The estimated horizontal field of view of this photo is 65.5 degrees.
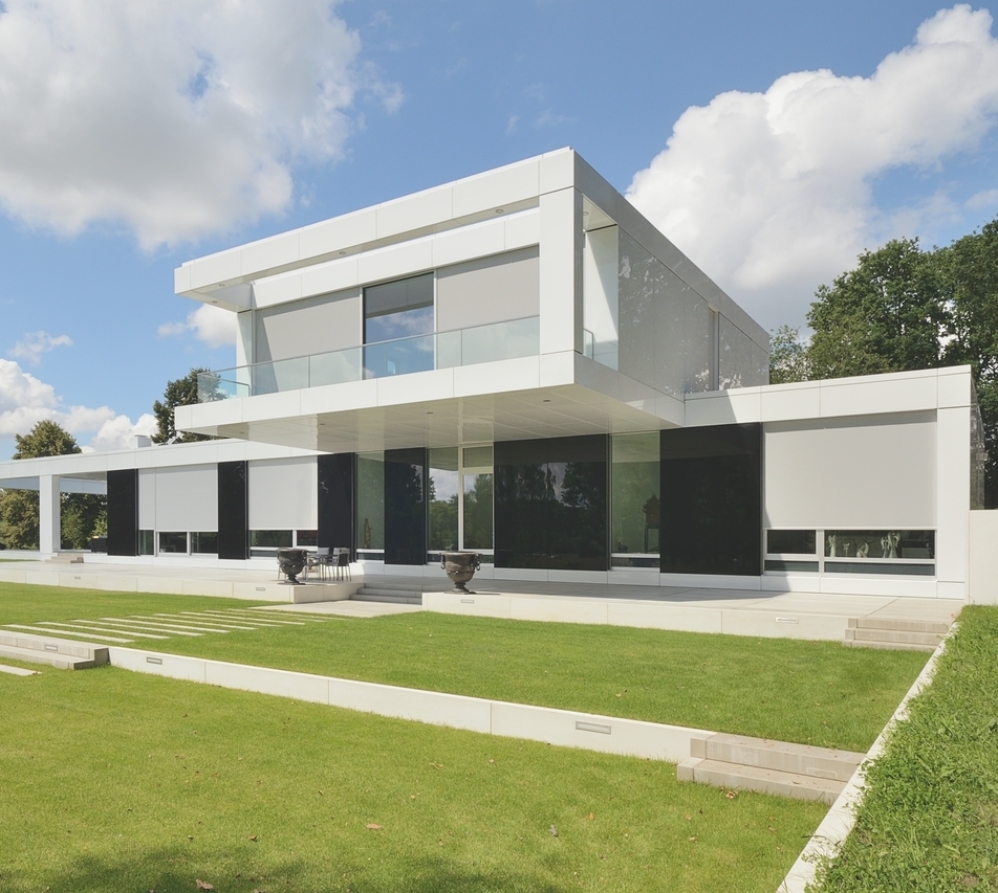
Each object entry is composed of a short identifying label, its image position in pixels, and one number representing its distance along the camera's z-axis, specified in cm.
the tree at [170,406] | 5141
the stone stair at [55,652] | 995
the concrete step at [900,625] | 1091
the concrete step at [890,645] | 1048
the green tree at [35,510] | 4694
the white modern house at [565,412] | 1471
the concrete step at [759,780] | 518
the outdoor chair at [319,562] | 2052
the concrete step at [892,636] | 1065
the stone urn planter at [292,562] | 1916
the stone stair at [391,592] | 1783
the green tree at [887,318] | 3494
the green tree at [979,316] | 3303
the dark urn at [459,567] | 1627
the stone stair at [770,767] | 524
